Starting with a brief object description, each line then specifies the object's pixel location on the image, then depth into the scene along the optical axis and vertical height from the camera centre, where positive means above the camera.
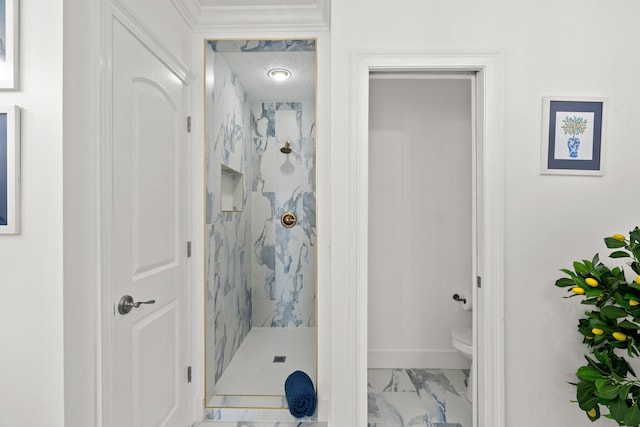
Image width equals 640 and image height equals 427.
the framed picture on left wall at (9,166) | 1.10 +0.13
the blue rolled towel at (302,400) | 2.08 -1.11
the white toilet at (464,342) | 2.33 -0.88
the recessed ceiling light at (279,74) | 2.97 +1.15
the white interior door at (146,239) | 1.41 -0.14
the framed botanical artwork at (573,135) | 1.76 +0.37
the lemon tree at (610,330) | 1.41 -0.50
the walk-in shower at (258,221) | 2.34 -0.10
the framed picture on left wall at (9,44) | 1.10 +0.50
